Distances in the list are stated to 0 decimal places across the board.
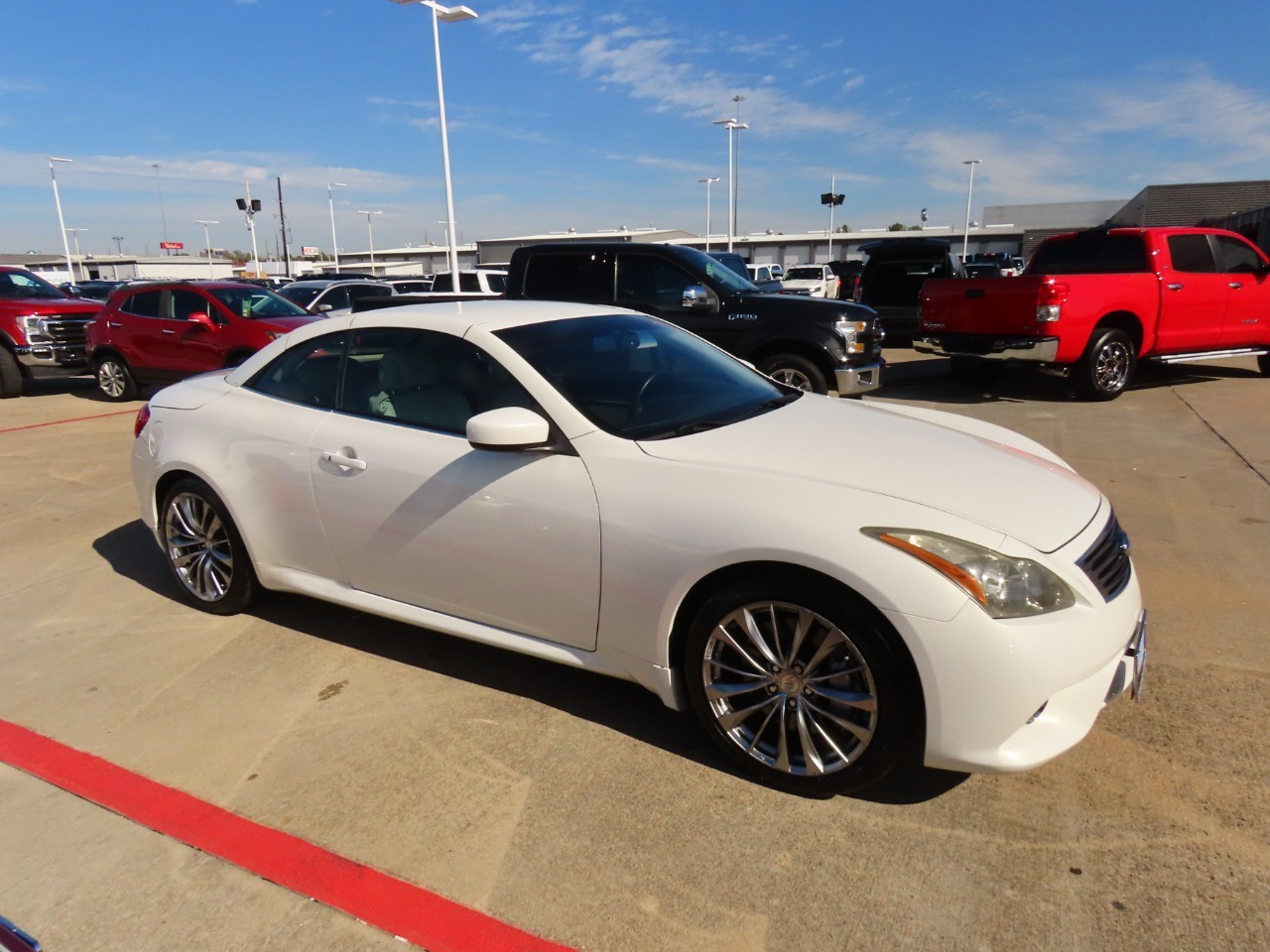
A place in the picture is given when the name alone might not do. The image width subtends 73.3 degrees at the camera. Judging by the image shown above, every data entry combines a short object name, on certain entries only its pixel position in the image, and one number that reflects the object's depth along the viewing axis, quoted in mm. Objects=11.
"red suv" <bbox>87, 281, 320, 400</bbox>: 10734
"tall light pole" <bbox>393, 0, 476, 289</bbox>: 19656
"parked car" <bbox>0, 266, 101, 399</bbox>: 12484
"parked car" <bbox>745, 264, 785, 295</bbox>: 28898
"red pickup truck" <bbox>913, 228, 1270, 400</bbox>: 9367
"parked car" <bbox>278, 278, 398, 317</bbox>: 17516
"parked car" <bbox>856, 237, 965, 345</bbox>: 13828
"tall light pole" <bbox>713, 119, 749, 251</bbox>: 38531
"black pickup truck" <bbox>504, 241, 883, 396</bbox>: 8070
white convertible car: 2475
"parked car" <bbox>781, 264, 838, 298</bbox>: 19266
